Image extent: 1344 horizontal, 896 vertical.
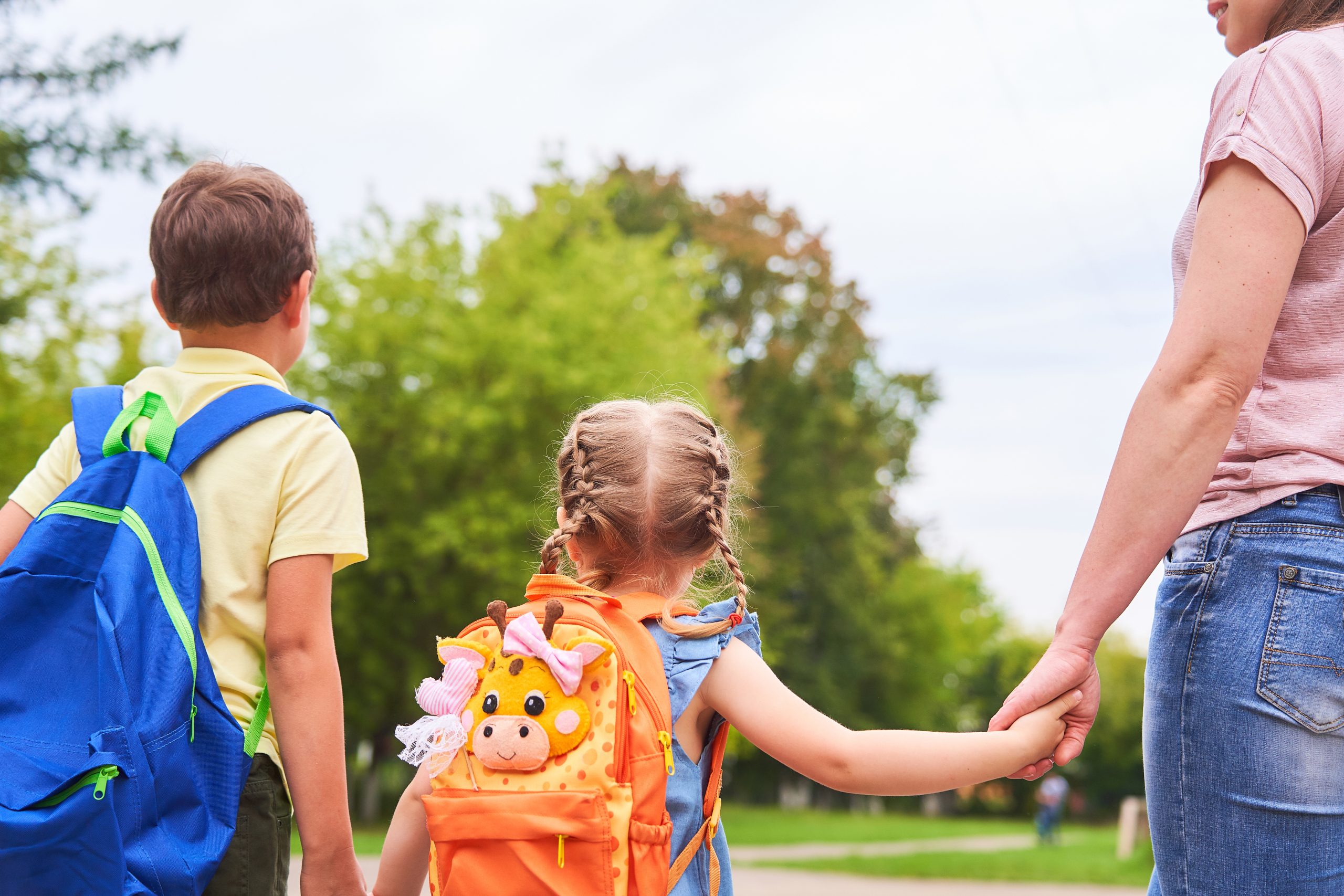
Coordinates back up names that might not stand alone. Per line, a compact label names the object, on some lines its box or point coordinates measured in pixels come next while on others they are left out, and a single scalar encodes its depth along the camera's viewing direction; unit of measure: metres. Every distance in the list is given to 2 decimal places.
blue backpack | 1.90
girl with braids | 2.09
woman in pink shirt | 1.82
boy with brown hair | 2.16
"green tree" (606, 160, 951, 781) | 29.56
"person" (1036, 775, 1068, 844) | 29.04
